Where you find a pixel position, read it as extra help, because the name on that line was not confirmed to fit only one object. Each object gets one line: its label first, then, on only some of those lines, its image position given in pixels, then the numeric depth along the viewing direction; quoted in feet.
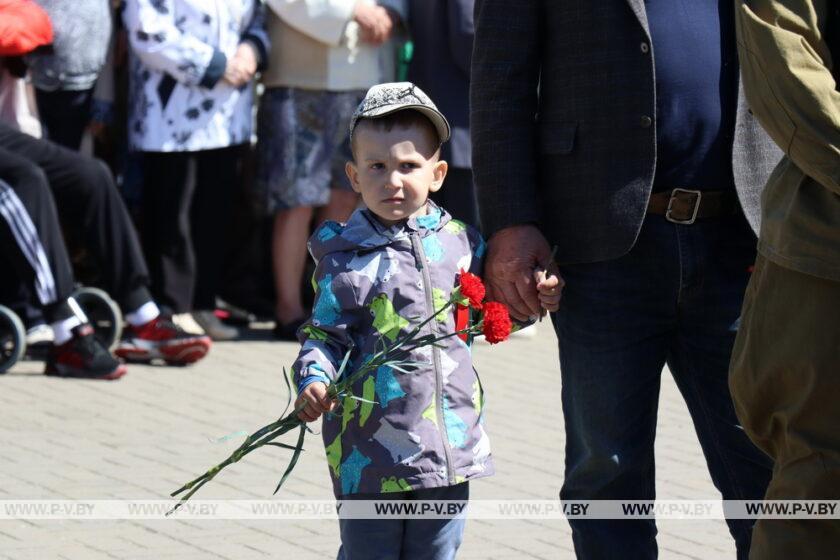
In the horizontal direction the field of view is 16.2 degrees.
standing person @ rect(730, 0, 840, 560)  18.11
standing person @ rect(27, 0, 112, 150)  43.56
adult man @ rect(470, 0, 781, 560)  21.94
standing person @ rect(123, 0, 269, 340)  44.41
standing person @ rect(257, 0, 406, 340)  46.51
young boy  21.60
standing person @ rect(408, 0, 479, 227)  46.37
